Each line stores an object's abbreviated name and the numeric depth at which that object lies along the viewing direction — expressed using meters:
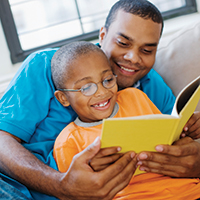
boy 0.97
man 0.90
